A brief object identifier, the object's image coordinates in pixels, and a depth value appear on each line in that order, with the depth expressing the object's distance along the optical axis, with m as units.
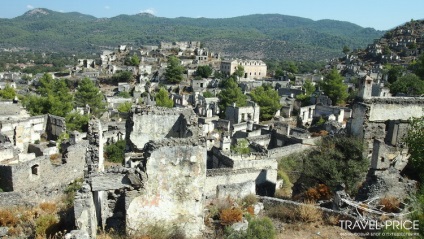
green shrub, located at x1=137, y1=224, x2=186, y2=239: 9.60
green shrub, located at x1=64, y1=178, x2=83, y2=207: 12.70
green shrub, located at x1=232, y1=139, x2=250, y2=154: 22.14
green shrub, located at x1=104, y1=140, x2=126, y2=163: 25.44
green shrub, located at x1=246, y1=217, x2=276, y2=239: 8.91
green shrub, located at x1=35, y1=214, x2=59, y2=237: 9.43
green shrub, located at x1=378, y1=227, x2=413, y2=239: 7.62
